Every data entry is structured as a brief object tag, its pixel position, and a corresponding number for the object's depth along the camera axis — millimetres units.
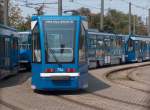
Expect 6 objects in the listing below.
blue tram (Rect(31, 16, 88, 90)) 12295
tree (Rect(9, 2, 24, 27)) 43245
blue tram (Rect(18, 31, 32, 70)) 23116
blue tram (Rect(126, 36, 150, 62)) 34052
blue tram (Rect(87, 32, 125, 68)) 24424
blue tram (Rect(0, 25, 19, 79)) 15909
